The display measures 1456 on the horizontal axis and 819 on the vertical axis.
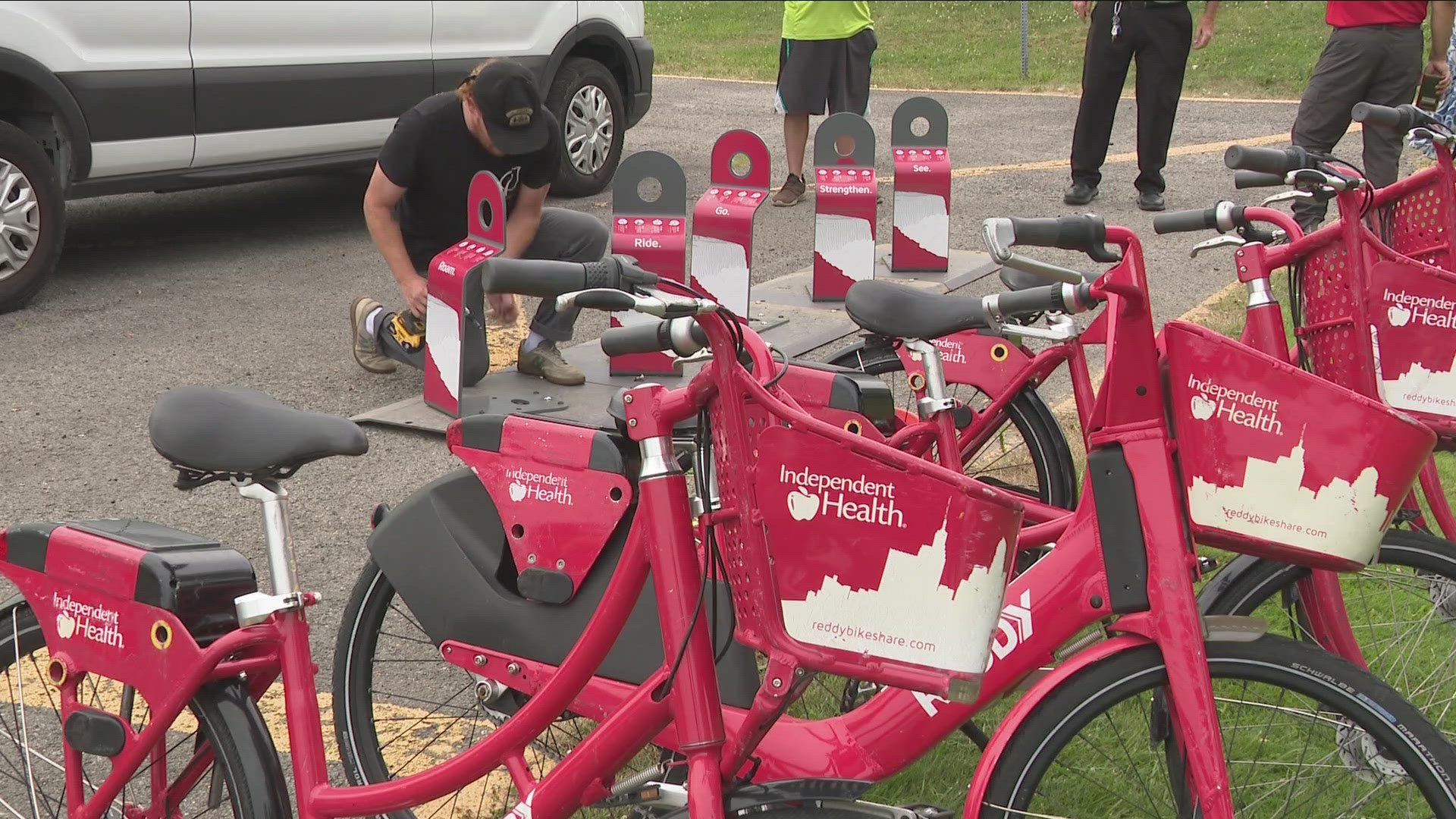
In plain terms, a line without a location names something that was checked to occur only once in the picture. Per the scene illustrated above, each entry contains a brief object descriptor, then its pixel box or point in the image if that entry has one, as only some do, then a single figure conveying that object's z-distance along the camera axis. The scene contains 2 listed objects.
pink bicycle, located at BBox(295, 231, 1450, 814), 2.24
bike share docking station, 5.52
